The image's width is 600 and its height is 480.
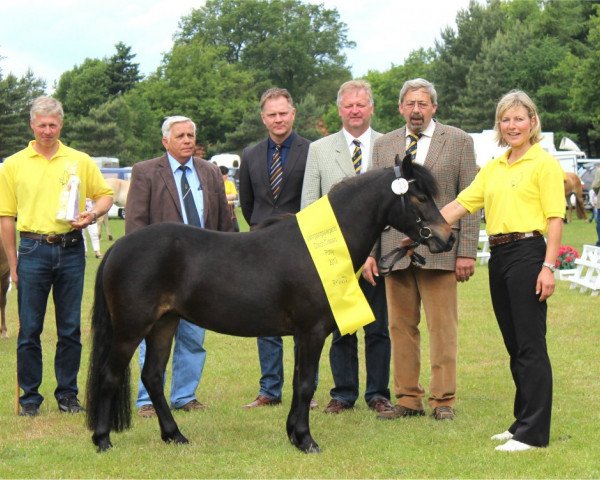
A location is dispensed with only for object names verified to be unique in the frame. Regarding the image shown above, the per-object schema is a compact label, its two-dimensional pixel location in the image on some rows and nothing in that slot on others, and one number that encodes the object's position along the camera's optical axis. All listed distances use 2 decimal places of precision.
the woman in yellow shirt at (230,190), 22.75
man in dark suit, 7.91
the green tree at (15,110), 60.38
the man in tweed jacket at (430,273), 7.41
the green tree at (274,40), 91.38
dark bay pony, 6.52
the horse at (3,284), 12.07
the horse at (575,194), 32.59
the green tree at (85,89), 78.44
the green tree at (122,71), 84.31
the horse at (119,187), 37.06
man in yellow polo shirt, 7.82
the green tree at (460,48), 69.19
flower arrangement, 17.40
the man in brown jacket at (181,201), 7.89
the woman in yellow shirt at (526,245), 6.21
